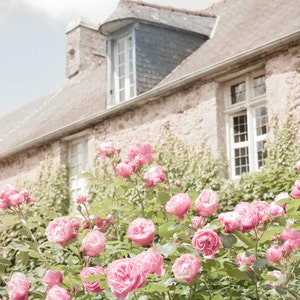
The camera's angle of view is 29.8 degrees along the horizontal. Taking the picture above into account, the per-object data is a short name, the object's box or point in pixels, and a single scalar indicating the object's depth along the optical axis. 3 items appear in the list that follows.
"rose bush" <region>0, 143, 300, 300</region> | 2.28
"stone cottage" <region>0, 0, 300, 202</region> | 9.26
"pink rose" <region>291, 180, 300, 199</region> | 2.96
